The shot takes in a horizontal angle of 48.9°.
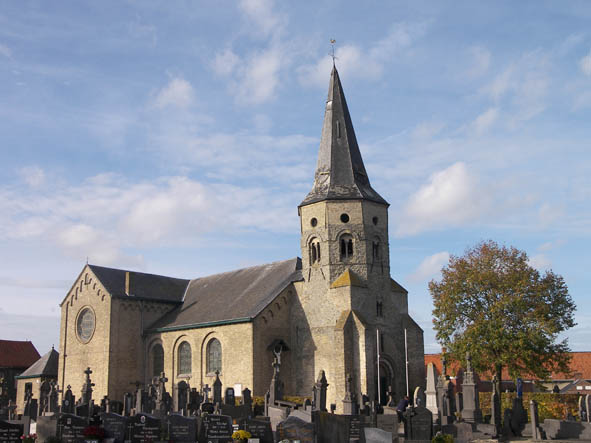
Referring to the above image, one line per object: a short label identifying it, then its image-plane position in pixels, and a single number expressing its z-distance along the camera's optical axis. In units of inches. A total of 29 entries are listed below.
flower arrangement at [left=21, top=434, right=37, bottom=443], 678.5
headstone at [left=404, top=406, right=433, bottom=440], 818.2
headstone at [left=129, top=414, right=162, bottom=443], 636.1
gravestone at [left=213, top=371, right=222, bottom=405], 1162.6
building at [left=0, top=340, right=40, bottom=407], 2227.0
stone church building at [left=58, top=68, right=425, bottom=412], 1379.2
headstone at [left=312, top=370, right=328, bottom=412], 922.1
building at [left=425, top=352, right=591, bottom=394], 2128.1
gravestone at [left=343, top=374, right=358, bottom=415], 933.8
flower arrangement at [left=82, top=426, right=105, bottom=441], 625.3
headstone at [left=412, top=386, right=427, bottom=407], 1136.4
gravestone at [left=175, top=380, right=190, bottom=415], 1073.5
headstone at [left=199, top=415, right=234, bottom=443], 655.1
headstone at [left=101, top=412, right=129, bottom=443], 634.8
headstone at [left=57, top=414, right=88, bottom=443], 629.0
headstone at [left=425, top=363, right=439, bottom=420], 1068.5
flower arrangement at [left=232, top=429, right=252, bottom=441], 645.3
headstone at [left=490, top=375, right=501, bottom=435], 941.2
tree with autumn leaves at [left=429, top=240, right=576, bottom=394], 1357.0
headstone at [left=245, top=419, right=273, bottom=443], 669.9
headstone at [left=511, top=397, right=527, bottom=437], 942.4
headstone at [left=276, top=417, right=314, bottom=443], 627.2
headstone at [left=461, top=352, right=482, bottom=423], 959.0
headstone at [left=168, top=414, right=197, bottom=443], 657.0
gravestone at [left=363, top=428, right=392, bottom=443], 629.6
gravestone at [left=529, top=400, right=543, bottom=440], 873.5
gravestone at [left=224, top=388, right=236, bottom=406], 1235.4
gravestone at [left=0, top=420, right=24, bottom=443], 588.7
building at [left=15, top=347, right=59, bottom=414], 1846.7
